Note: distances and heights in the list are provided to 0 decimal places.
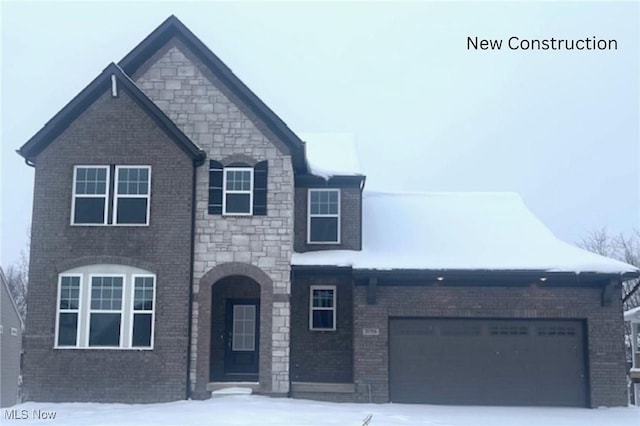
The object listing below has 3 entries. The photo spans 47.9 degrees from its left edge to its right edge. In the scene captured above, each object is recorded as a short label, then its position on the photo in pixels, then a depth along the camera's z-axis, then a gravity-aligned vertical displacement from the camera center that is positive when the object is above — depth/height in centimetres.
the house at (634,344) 2712 -102
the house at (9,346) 3216 -158
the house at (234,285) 1703 +74
